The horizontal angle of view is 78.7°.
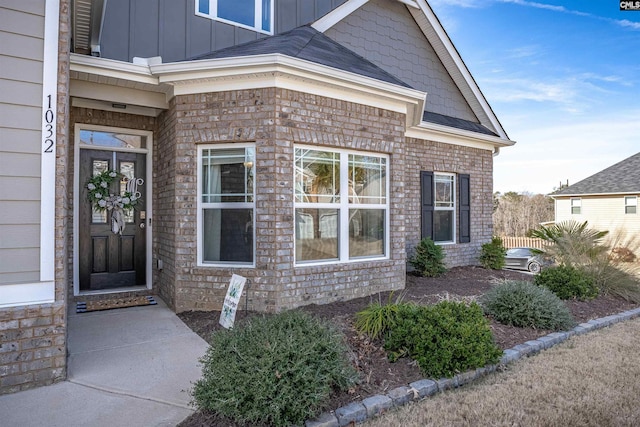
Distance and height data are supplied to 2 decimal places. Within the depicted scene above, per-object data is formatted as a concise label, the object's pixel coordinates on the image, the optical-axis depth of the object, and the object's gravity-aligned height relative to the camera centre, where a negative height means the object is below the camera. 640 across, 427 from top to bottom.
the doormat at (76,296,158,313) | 5.41 -1.28
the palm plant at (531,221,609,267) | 7.15 -0.54
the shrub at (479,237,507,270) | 9.12 -0.95
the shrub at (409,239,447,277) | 7.71 -0.88
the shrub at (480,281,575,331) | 4.72 -1.15
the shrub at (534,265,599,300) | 6.22 -1.09
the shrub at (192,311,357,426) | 2.48 -1.07
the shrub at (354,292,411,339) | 3.94 -1.08
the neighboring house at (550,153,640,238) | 18.78 +0.90
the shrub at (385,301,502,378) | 3.35 -1.11
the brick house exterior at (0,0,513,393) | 5.06 +0.96
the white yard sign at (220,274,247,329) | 4.37 -0.98
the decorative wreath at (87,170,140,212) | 5.78 +0.30
